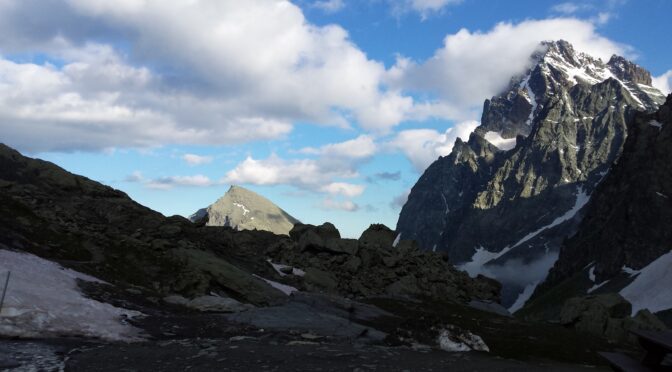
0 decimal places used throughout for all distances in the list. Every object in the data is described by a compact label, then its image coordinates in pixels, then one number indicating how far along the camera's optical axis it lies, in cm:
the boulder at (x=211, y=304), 2683
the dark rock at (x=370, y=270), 5491
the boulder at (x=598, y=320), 4544
